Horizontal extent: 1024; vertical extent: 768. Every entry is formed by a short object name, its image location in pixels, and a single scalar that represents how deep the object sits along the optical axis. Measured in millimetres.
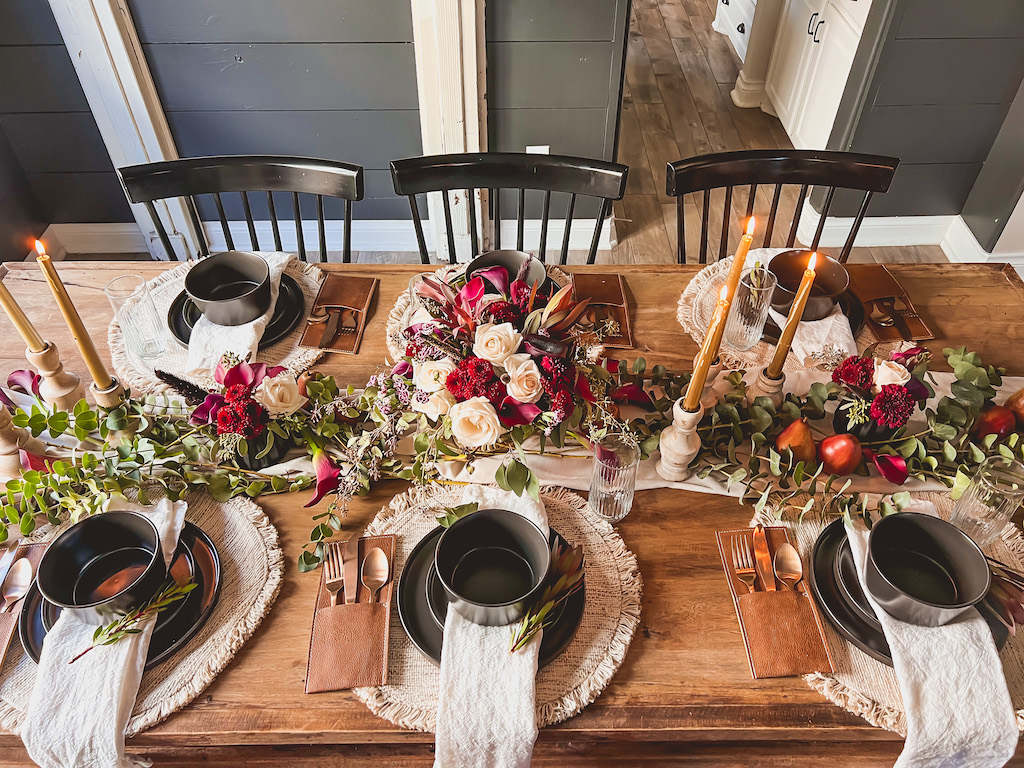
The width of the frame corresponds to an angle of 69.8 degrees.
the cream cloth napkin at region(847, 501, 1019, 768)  830
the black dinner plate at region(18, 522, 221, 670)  893
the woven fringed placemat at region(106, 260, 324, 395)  1245
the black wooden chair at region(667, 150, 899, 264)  1525
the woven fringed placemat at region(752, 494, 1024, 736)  850
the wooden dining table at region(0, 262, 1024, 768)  858
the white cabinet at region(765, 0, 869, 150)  2703
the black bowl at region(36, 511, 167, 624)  866
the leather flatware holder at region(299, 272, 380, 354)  1330
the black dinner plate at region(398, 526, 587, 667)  895
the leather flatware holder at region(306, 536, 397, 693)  879
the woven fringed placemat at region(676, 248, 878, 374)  1276
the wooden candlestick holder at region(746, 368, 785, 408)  1098
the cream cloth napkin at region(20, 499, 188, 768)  820
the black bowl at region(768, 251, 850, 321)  1306
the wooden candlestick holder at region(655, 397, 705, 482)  1016
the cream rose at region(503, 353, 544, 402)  881
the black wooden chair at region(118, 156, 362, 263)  1523
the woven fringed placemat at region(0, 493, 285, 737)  856
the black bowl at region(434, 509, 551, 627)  927
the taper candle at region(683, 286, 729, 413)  869
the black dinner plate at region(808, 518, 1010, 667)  893
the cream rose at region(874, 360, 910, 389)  1003
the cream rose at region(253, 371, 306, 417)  1018
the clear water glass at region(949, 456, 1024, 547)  958
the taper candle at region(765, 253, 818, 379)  892
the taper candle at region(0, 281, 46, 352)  944
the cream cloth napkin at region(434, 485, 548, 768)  830
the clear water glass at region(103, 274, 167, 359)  1173
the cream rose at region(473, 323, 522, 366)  880
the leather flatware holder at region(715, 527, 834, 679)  892
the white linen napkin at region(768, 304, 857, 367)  1283
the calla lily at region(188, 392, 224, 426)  1002
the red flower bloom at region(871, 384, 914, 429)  1014
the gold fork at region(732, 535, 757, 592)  979
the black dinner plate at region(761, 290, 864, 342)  1315
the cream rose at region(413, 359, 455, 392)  900
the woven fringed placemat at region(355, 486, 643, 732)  860
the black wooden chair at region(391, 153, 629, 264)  1525
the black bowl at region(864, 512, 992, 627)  864
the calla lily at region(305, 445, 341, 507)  1001
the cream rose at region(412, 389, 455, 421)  894
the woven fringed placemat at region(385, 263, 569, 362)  1302
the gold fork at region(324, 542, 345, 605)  965
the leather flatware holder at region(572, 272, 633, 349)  1336
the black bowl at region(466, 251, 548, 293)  1287
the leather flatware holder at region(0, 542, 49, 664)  894
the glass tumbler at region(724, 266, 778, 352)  1162
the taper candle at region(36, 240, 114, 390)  900
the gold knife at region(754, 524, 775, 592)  972
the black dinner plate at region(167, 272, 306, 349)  1324
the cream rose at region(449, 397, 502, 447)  862
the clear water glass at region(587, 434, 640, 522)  987
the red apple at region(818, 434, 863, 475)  1027
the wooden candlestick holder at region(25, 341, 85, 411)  1050
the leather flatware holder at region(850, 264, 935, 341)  1330
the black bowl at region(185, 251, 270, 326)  1286
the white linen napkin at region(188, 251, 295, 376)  1253
